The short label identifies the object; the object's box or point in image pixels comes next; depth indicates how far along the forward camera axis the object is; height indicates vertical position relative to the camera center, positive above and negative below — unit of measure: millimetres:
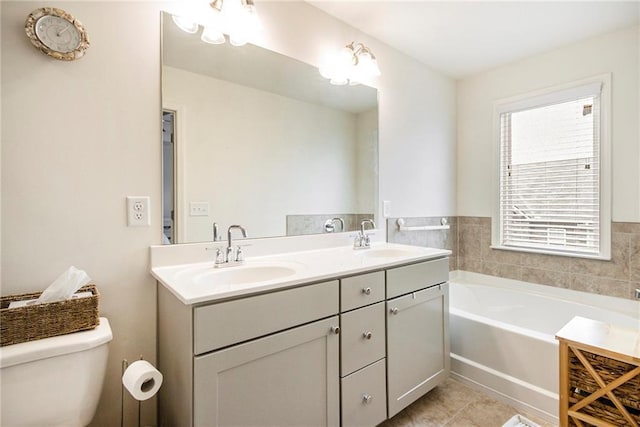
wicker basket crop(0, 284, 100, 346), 921 -334
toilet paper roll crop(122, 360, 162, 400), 1020 -560
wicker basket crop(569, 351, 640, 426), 1147 -685
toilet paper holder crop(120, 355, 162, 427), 1055 -601
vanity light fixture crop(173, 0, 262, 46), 1448 +924
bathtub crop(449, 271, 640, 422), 1730 -804
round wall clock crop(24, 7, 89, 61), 1112 +659
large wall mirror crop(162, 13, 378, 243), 1449 +385
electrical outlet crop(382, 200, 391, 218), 2341 +26
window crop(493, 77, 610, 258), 2229 +298
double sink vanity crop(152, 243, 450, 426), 1011 -501
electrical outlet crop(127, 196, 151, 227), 1309 +4
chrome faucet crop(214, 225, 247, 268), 1468 -216
